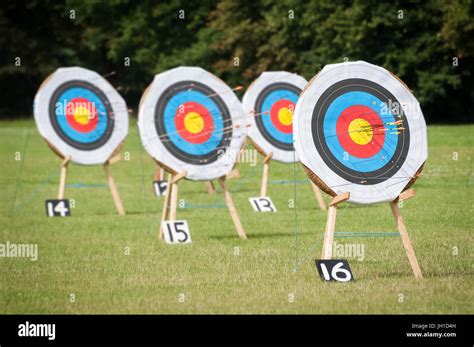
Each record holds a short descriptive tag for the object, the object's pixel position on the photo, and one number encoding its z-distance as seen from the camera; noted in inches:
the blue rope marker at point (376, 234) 411.7
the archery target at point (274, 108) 719.7
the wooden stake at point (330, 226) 395.2
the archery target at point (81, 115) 718.5
